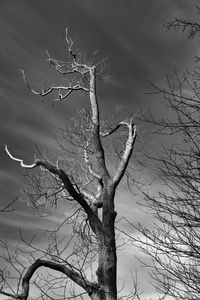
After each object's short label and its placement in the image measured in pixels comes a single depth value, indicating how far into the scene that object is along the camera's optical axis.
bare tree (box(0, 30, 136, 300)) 7.55
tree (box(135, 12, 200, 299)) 5.59
